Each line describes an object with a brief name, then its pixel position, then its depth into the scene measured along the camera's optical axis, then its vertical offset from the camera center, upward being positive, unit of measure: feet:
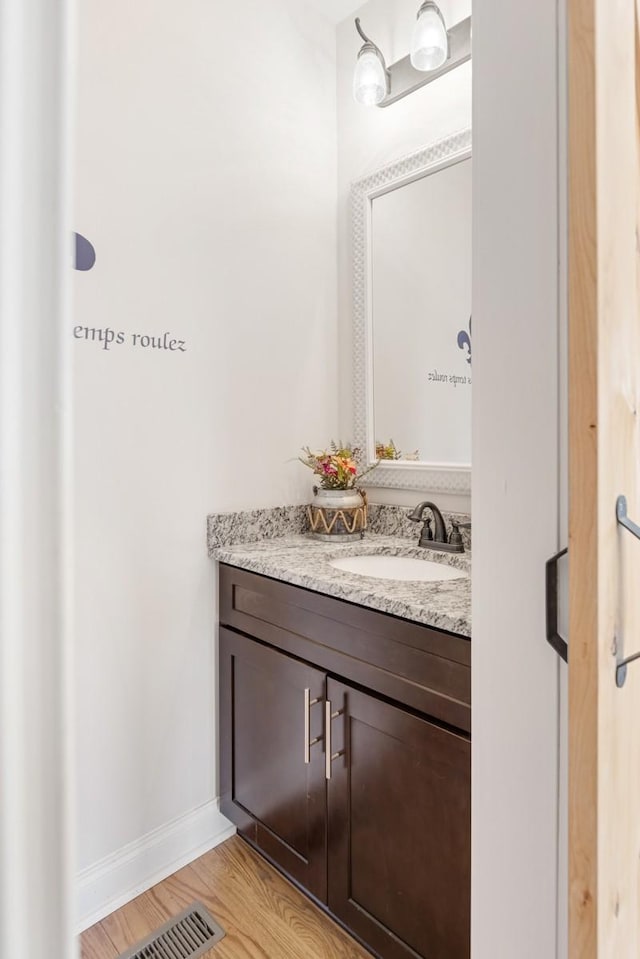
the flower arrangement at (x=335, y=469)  6.24 +0.11
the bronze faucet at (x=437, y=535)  5.51 -0.56
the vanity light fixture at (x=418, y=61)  5.42 +4.20
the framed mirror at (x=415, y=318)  5.73 +1.75
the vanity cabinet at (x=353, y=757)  3.64 -2.11
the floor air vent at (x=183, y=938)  4.42 -3.68
